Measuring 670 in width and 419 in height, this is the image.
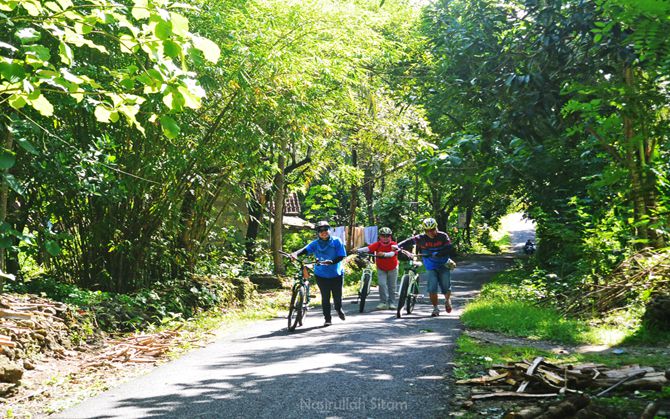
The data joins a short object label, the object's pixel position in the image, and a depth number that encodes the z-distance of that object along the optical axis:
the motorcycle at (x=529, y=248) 47.81
